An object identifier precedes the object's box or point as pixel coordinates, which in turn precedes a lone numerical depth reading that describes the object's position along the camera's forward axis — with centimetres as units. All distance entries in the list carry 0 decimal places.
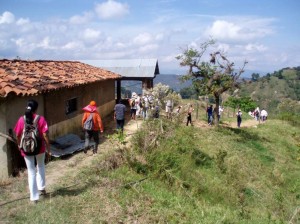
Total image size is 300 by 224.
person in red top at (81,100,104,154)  780
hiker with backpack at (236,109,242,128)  1786
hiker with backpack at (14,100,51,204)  463
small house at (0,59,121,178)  653
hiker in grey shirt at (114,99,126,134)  991
